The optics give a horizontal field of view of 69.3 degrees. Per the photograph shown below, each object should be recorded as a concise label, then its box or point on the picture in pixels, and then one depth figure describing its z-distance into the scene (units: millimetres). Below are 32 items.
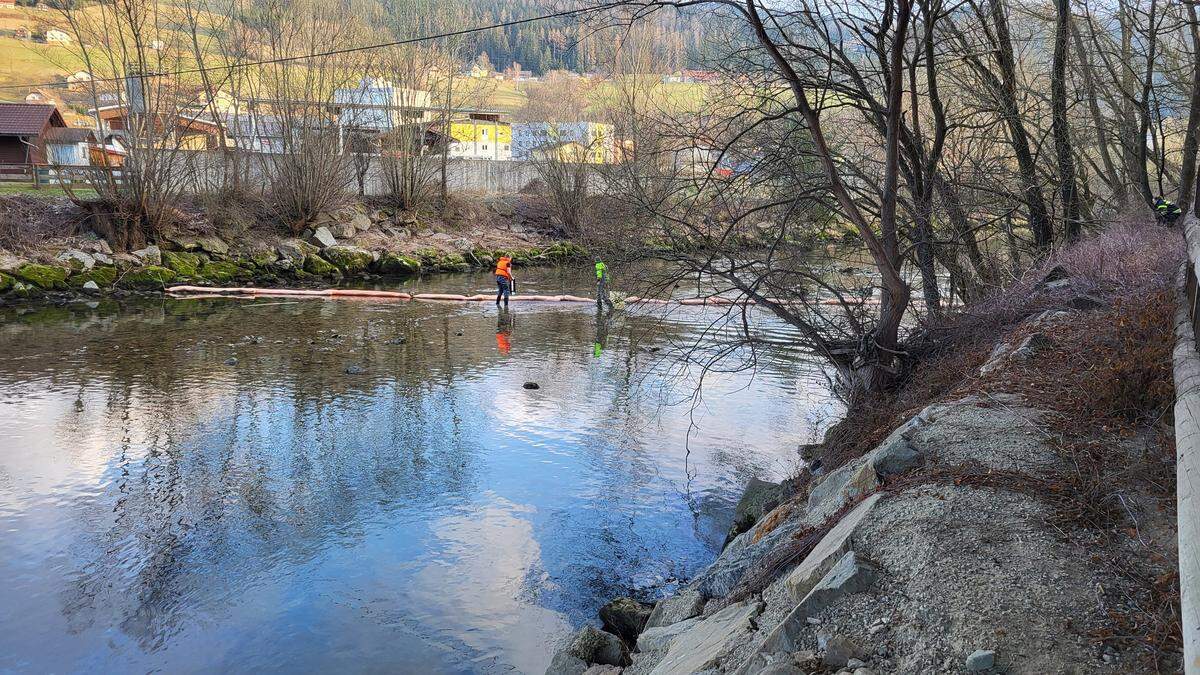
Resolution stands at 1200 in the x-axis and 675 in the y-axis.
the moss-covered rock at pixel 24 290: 27500
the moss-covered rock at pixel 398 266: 38719
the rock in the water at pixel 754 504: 10453
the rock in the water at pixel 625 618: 8375
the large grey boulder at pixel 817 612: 4734
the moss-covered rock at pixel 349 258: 37469
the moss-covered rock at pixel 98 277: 29094
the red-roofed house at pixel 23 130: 46250
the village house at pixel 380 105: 42750
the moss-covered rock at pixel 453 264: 40941
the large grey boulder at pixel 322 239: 38156
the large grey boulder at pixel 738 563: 7469
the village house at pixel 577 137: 39400
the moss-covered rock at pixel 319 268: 36000
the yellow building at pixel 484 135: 70206
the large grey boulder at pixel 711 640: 5531
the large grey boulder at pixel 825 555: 5516
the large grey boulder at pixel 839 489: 6941
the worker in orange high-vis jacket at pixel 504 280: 29156
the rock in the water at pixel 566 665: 7203
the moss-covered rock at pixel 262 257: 35062
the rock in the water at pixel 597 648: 7402
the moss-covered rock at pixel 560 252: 45503
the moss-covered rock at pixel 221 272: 32906
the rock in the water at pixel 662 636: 6930
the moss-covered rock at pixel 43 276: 28094
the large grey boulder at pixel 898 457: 6711
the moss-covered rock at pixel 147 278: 30422
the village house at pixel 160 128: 31469
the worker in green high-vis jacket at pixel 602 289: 26109
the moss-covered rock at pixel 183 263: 32438
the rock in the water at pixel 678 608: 7508
